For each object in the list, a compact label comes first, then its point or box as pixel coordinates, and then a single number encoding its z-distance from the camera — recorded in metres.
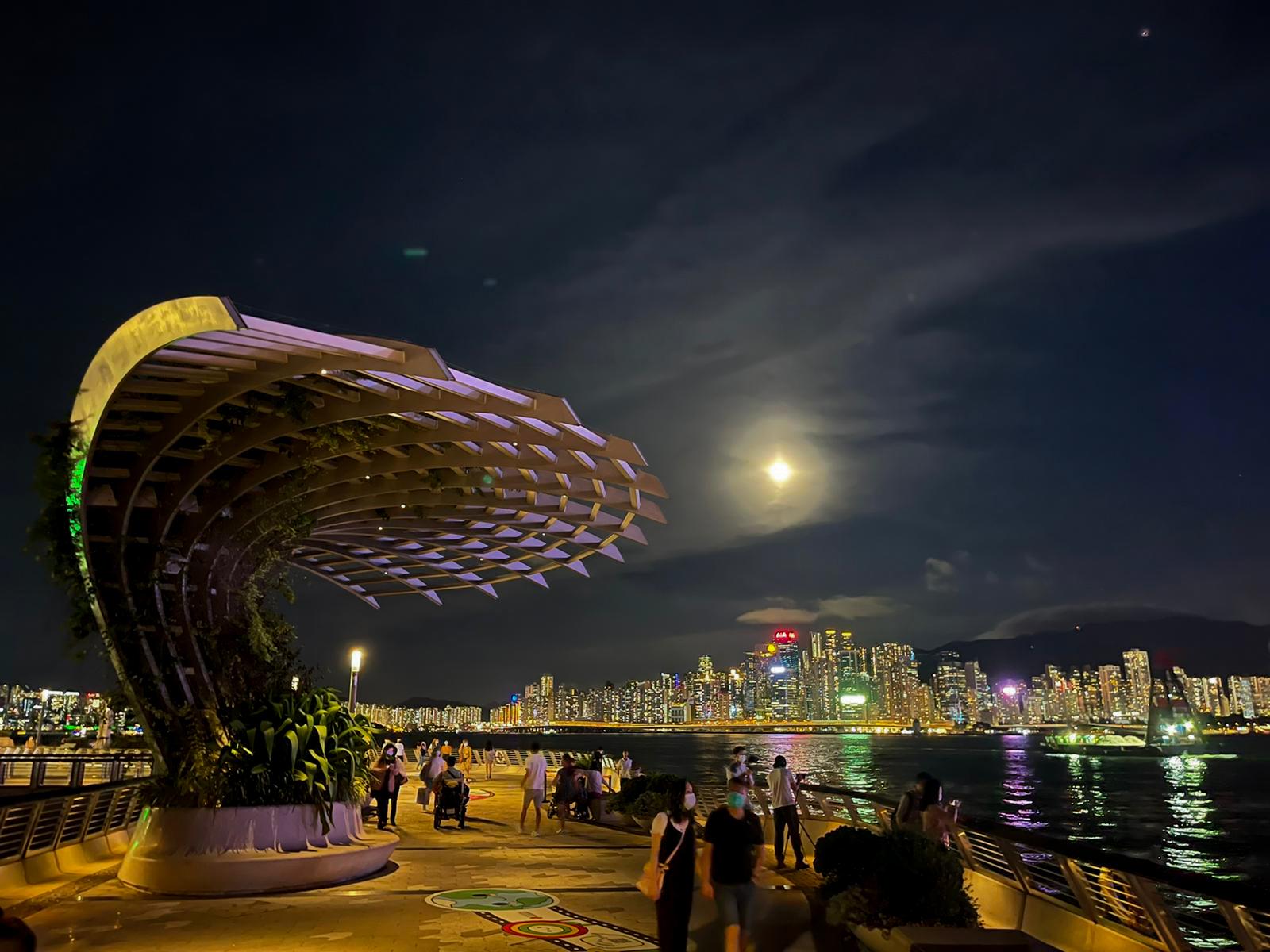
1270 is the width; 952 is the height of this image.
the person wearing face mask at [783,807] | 13.35
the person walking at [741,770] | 13.05
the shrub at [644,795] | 18.45
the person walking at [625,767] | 26.58
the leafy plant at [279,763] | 12.20
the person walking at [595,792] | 20.08
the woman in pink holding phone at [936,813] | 9.36
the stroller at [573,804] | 18.78
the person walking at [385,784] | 18.25
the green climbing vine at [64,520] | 13.38
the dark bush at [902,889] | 8.00
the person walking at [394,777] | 18.48
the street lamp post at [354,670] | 27.00
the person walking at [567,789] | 18.71
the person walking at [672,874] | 7.41
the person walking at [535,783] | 17.98
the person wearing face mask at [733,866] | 7.37
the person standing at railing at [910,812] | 9.67
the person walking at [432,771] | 20.53
